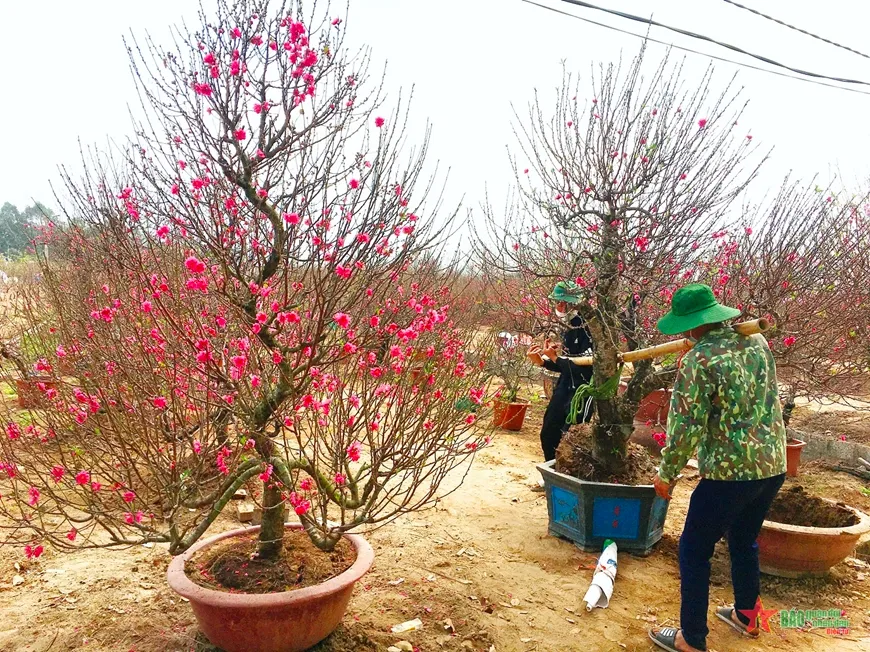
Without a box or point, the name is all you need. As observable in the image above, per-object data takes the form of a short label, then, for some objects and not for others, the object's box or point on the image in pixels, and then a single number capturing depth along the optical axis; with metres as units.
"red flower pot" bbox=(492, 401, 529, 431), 7.64
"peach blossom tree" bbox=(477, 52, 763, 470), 4.02
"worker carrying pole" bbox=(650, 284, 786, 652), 2.60
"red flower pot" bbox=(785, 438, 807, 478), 5.63
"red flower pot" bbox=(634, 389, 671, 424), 7.06
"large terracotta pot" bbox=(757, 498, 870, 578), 3.39
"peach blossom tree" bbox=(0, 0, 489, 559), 2.34
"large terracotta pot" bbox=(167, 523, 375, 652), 2.29
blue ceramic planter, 3.77
